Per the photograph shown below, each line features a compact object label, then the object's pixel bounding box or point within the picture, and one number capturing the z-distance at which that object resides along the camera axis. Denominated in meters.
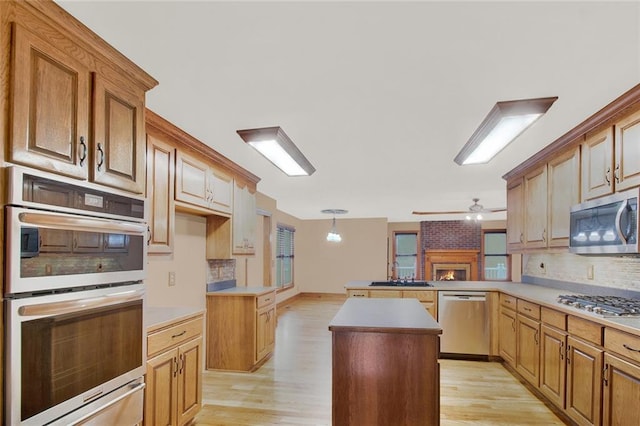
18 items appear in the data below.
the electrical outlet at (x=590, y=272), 3.34
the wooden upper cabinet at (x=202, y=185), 2.90
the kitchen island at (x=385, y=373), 2.17
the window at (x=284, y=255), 8.18
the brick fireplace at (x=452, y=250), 9.82
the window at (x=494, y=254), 9.77
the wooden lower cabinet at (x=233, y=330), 3.85
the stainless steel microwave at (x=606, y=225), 2.23
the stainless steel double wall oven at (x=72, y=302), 1.25
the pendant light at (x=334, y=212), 7.93
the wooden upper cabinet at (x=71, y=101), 1.28
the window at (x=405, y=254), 10.36
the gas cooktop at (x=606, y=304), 2.26
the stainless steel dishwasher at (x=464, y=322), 4.26
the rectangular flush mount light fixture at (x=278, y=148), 2.75
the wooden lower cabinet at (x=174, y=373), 2.17
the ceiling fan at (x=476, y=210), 6.44
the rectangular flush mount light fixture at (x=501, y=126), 2.20
